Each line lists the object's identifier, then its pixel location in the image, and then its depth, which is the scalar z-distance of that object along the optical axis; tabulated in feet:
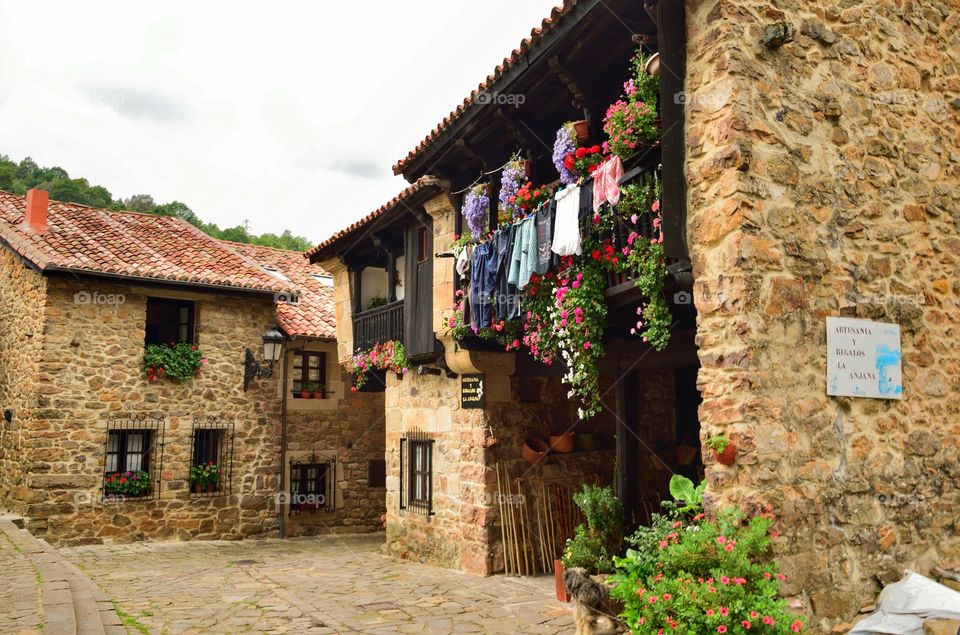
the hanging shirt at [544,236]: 24.31
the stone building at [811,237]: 17.22
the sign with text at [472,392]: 31.99
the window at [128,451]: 44.42
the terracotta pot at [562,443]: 32.73
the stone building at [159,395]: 42.42
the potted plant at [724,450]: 16.89
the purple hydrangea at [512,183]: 27.48
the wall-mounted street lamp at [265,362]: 46.60
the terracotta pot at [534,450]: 31.83
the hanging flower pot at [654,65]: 19.58
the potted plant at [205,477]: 46.50
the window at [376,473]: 52.82
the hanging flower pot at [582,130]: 24.17
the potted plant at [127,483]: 43.75
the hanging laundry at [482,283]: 28.04
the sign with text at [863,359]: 18.20
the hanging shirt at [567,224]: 22.77
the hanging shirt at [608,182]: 20.94
